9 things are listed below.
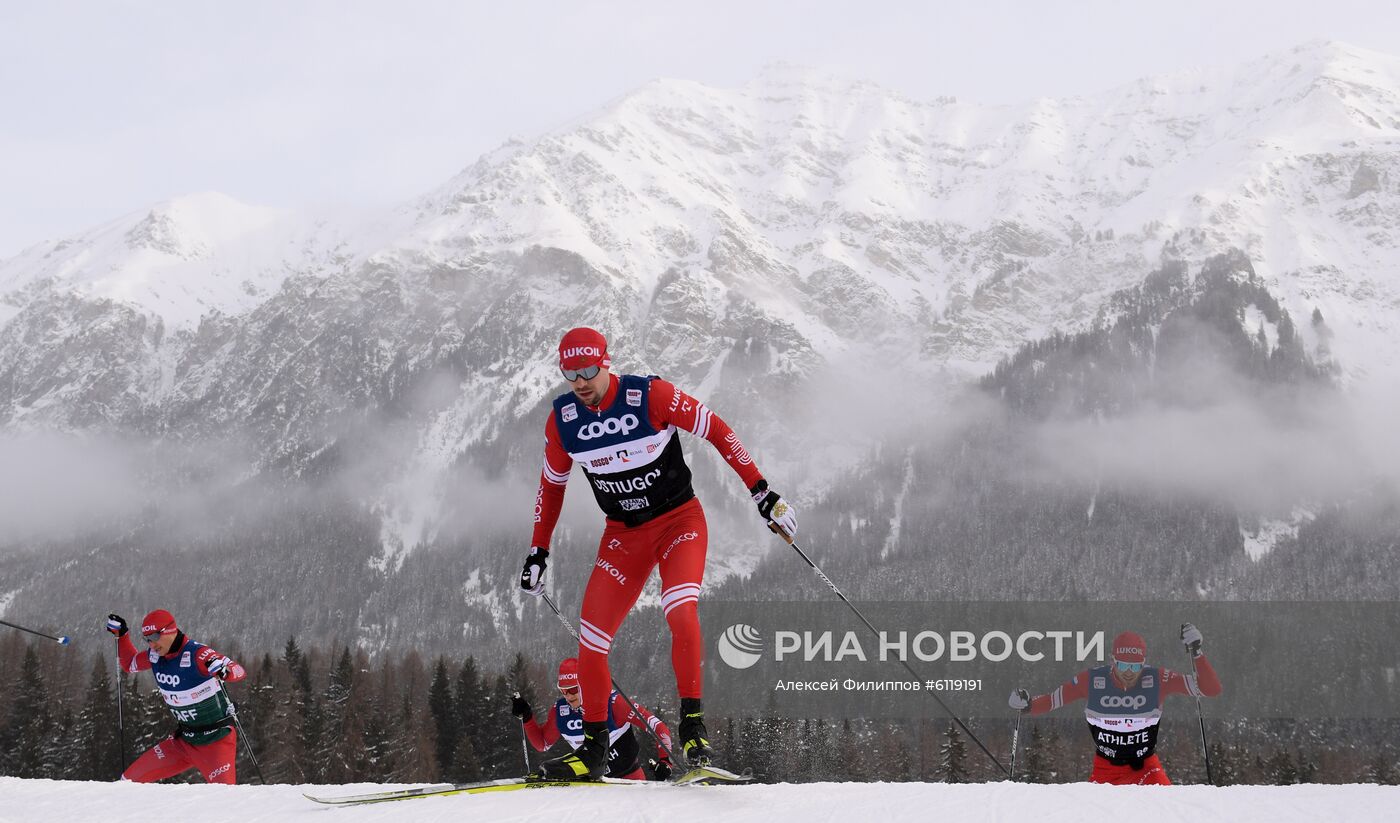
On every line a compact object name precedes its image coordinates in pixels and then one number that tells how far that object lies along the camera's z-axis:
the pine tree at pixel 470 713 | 37.60
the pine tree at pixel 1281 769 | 44.00
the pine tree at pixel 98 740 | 33.66
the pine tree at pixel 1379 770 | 51.54
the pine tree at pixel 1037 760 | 39.88
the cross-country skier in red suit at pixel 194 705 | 11.96
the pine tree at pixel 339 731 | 35.00
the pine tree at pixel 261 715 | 35.28
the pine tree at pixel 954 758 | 43.09
